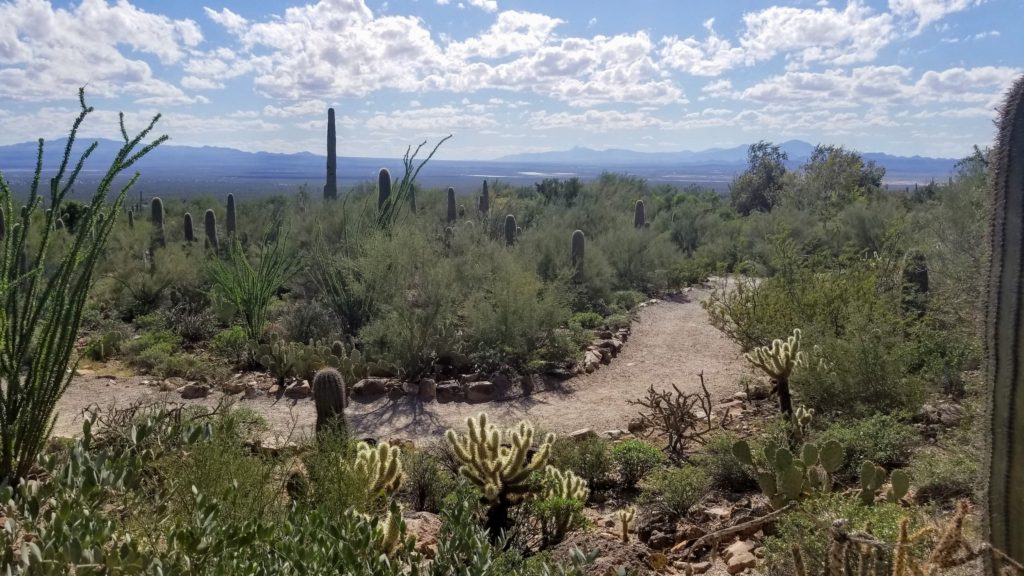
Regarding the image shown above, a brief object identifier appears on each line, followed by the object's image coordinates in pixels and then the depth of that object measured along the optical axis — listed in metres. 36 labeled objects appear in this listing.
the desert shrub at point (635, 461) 6.47
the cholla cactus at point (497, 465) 5.06
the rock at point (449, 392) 9.53
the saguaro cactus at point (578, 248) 16.19
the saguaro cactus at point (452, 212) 23.31
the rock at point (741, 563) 4.51
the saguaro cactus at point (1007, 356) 3.10
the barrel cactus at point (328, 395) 6.99
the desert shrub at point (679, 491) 5.52
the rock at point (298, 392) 9.52
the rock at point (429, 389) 9.62
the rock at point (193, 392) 9.56
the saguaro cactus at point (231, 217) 21.38
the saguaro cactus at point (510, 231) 18.62
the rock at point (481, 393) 9.53
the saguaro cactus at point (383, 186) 18.78
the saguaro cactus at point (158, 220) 18.97
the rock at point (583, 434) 7.50
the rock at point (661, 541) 5.14
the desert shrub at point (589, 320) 13.23
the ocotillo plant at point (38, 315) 4.60
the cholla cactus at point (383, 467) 5.34
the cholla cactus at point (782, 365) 7.15
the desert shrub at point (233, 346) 11.11
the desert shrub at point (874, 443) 5.92
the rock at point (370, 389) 9.68
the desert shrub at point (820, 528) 3.79
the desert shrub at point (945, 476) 4.90
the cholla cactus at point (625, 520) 5.10
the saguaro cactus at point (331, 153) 22.06
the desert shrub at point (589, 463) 6.46
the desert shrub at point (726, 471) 6.15
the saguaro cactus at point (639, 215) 22.02
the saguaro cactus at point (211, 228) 18.80
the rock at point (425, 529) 4.55
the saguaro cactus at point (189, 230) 19.47
